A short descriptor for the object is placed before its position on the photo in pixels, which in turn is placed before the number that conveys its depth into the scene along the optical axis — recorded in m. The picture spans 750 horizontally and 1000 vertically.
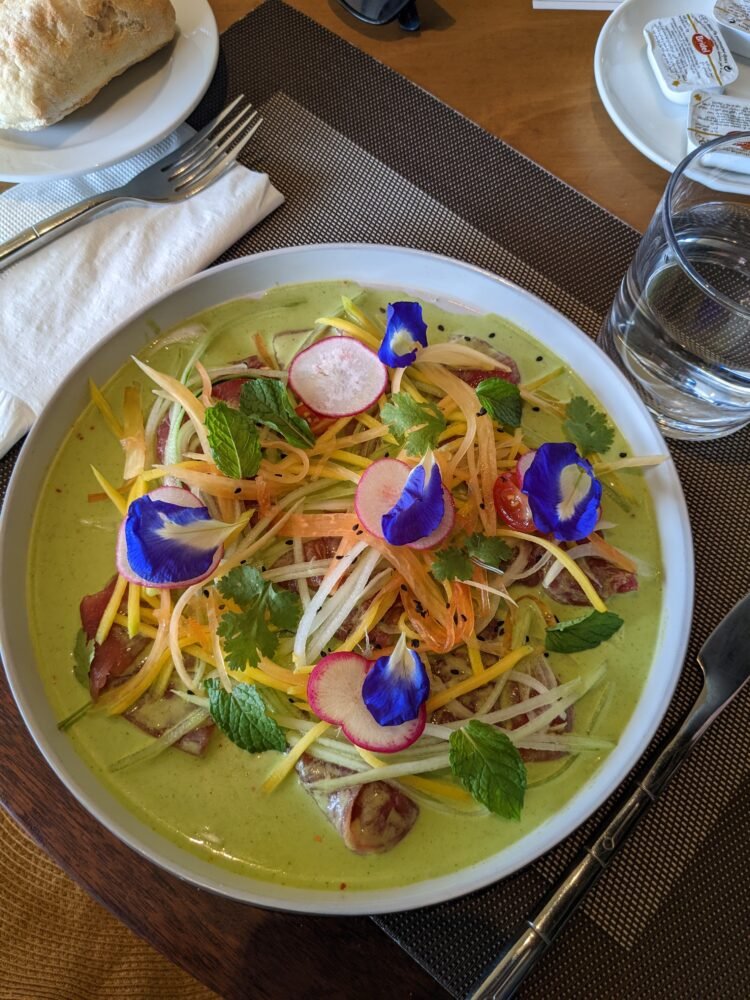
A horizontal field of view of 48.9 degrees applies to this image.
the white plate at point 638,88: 0.44
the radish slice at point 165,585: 0.31
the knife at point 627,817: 0.30
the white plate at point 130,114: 0.41
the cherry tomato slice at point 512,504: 0.33
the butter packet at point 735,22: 0.45
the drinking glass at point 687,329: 0.37
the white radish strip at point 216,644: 0.31
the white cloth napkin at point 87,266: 0.38
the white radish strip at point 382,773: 0.30
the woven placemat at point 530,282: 0.31
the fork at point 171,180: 0.41
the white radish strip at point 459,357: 0.36
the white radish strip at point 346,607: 0.32
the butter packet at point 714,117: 0.43
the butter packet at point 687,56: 0.44
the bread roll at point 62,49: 0.39
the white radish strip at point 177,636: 0.31
